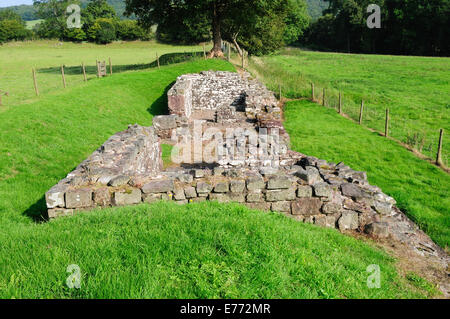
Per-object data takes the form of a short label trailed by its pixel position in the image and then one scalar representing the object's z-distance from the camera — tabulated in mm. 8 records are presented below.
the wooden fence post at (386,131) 16216
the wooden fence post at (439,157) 12436
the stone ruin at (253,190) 6578
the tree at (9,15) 95188
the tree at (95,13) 74000
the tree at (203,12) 28162
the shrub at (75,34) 70500
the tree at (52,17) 72188
